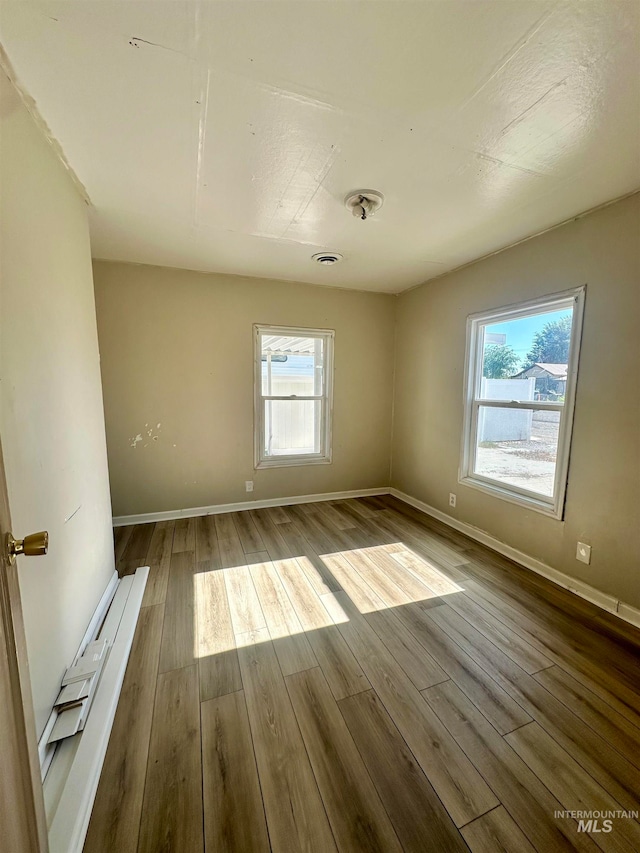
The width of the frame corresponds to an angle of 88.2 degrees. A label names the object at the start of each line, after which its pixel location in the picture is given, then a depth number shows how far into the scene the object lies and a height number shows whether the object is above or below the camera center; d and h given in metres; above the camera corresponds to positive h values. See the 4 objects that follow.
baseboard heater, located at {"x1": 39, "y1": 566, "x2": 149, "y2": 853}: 0.99 -1.32
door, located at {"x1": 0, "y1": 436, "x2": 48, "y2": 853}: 0.67 -0.77
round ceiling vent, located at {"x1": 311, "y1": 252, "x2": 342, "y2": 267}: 2.78 +1.09
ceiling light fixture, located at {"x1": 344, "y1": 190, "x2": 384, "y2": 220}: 1.86 +1.07
